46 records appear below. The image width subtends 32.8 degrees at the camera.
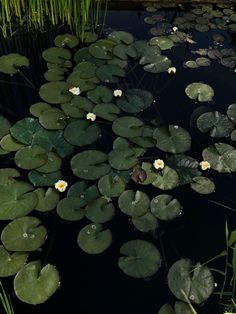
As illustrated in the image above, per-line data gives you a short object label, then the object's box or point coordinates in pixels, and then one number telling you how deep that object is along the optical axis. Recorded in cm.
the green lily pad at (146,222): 235
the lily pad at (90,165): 256
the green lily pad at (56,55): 342
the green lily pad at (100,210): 236
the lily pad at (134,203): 239
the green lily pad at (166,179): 258
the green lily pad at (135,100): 305
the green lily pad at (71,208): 237
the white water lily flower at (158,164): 262
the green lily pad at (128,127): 282
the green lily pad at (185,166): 264
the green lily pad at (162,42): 374
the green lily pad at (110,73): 329
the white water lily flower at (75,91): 309
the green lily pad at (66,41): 362
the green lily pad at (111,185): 248
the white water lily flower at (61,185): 248
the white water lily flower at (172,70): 344
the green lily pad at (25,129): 273
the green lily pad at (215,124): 293
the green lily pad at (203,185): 259
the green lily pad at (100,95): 307
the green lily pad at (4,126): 278
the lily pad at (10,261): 210
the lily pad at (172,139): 278
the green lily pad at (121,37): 368
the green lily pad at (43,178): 253
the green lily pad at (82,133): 276
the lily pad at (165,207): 241
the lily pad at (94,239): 223
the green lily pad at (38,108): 292
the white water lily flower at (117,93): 312
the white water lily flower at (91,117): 289
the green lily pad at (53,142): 272
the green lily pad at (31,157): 257
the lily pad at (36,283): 201
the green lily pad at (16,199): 234
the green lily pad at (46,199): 240
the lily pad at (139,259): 214
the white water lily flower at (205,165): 267
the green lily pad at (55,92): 303
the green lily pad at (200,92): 323
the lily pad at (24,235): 218
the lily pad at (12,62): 333
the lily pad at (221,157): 271
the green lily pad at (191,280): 206
